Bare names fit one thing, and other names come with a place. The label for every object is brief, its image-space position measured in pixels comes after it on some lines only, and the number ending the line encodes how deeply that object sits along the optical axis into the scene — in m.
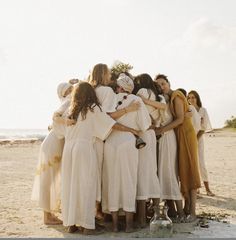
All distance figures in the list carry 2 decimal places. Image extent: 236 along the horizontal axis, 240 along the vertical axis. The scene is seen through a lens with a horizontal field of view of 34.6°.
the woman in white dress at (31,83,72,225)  5.93
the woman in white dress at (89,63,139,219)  5.40
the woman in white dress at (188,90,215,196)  8.10
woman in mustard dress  6.02
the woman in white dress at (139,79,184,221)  5.97
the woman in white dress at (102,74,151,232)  5.36
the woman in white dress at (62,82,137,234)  5.27
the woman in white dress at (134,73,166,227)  5.53
